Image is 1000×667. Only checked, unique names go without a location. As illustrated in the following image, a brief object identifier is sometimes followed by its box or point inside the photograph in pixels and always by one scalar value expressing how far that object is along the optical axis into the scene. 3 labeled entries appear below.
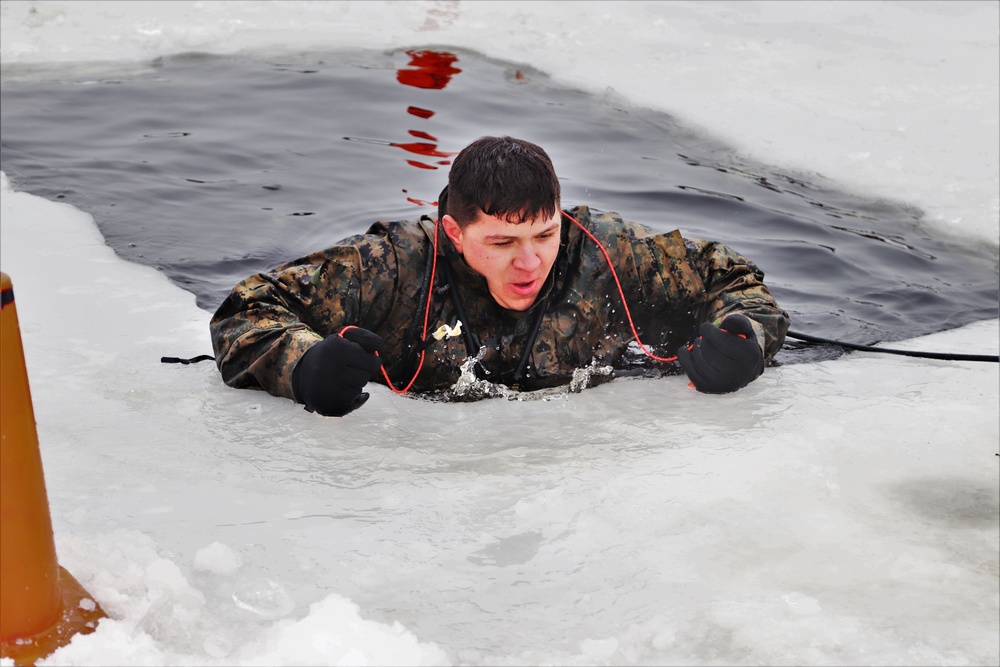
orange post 3.80
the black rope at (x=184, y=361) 7.90
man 6.88
